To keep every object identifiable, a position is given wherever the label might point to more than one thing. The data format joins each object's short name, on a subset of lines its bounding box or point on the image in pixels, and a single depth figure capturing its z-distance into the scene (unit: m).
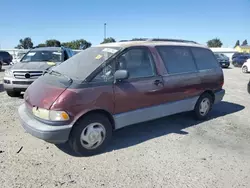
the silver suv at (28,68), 6.97
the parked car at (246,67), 19.26
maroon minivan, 3.48
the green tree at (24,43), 80.06
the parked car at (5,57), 24.20
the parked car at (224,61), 24.36
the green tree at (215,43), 109.38
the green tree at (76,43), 68.62
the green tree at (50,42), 60.06
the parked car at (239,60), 26.55
